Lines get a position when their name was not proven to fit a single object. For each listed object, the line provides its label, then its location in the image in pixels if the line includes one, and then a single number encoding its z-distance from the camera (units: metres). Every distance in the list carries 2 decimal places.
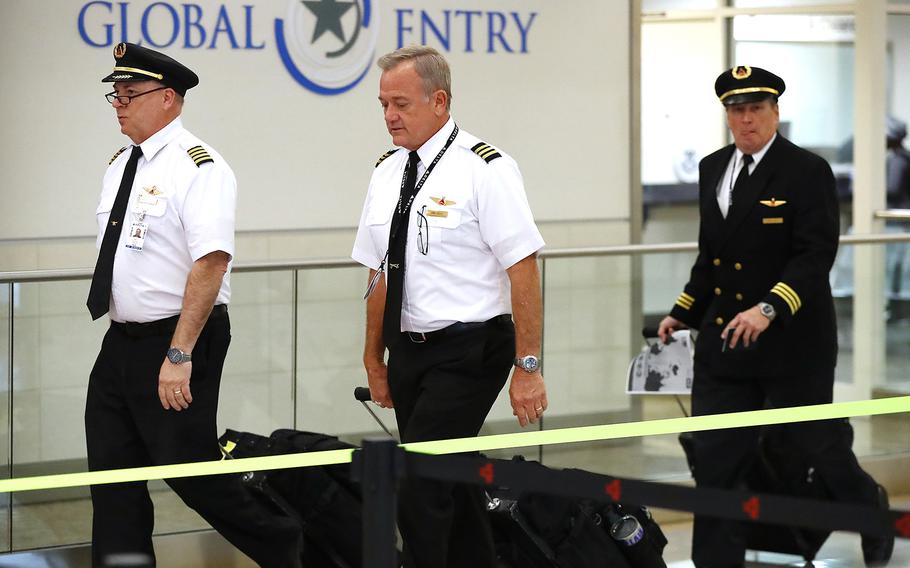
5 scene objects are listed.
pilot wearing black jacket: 9.74
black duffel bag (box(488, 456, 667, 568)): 9.52
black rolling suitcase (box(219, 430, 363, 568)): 9.63
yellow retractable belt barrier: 7.22
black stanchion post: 5.86
